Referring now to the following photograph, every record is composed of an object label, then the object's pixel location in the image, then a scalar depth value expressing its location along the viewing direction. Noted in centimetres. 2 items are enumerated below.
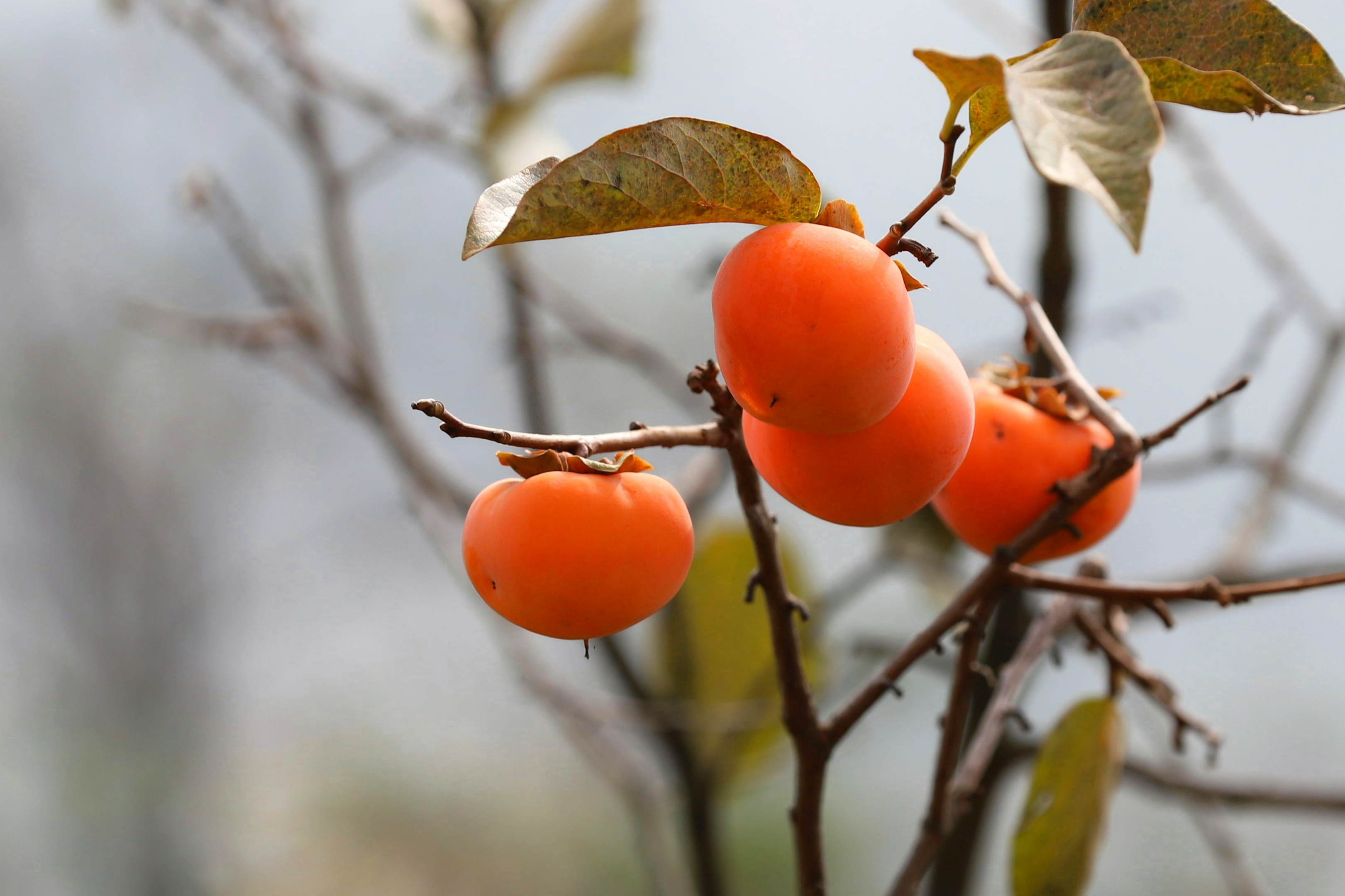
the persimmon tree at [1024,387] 203
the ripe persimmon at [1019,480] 217
